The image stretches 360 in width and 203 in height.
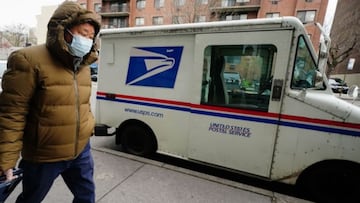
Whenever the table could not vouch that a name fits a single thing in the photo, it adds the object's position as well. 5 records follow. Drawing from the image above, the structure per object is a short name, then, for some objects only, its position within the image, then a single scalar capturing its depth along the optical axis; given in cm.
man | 138
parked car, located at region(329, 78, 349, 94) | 1845
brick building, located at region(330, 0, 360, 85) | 2706
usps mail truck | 262
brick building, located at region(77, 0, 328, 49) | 1692
